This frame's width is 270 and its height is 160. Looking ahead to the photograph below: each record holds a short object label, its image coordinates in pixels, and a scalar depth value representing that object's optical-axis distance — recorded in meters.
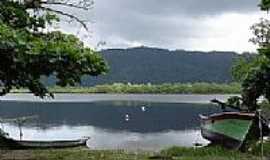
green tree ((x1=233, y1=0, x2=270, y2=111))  24.19
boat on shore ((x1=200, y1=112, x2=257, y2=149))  24.14
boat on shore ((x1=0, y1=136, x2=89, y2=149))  27.82
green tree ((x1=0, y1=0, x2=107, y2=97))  16.77
